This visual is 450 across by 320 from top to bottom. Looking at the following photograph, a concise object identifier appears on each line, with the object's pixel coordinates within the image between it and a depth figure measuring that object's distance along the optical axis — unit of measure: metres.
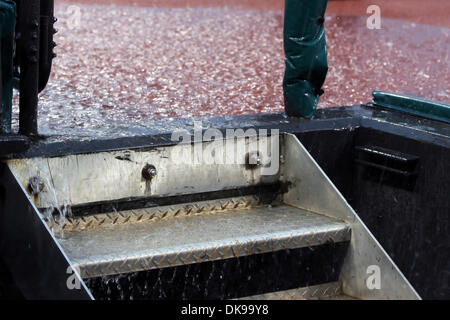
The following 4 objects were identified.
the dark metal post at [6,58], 3.57
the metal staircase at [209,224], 3.62
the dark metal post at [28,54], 3.63
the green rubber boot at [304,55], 4.41
